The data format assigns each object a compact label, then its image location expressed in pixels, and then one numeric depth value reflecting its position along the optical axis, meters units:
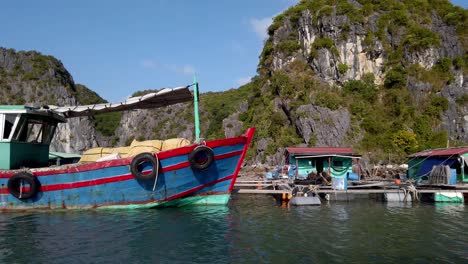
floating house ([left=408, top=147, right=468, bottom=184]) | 20.61
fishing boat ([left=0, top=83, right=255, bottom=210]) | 13.53
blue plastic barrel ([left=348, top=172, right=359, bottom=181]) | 23.62
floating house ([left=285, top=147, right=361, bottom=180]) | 23.89
